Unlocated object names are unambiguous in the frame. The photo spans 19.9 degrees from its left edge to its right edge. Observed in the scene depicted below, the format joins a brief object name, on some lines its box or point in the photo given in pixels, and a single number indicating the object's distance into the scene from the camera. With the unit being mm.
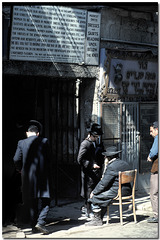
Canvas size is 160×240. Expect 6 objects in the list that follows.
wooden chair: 7535
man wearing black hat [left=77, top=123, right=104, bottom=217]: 8258
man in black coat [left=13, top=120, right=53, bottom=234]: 7117
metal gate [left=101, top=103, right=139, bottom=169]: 9719
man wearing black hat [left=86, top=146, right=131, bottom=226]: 7570
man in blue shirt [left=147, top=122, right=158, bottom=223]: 7973
